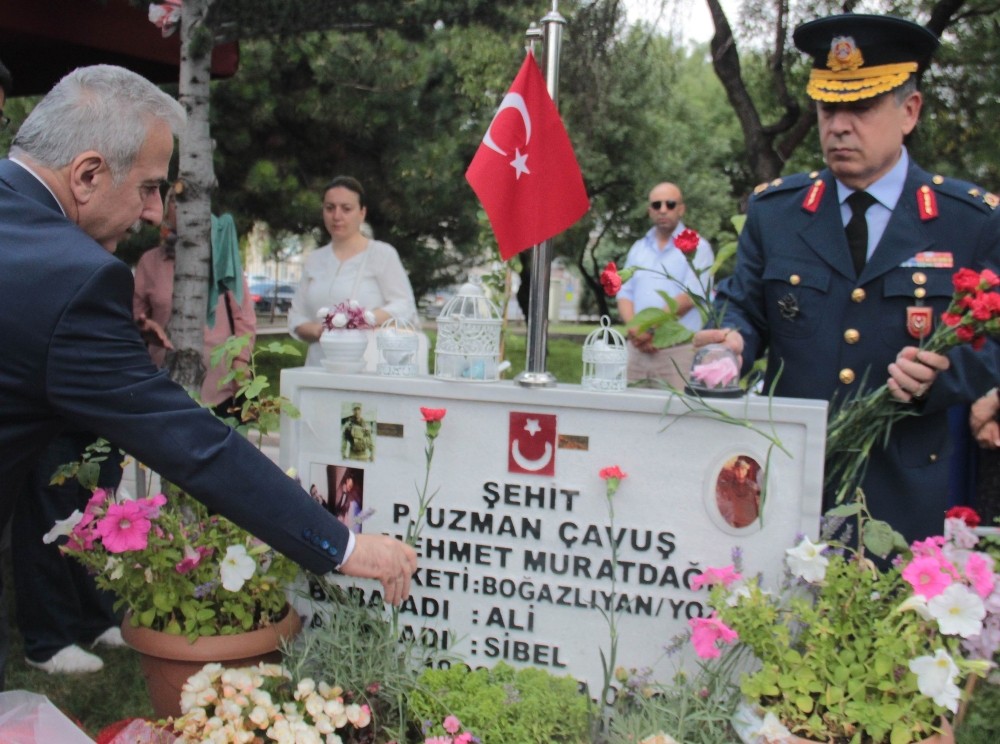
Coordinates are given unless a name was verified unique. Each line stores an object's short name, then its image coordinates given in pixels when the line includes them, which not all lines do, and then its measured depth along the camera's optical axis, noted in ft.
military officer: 7.24
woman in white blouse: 14.40
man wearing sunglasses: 17.78
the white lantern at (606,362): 6.91
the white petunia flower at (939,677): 5.35
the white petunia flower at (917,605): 5.56
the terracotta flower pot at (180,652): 6.86
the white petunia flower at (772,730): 5.51
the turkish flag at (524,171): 7.50
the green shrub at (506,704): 6.18
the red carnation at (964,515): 8.22
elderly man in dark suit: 5.10
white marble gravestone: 6.53
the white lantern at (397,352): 7.55
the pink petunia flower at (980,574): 5.79
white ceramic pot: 7.70
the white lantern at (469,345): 7.18
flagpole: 7.18
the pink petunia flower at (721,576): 6.19
